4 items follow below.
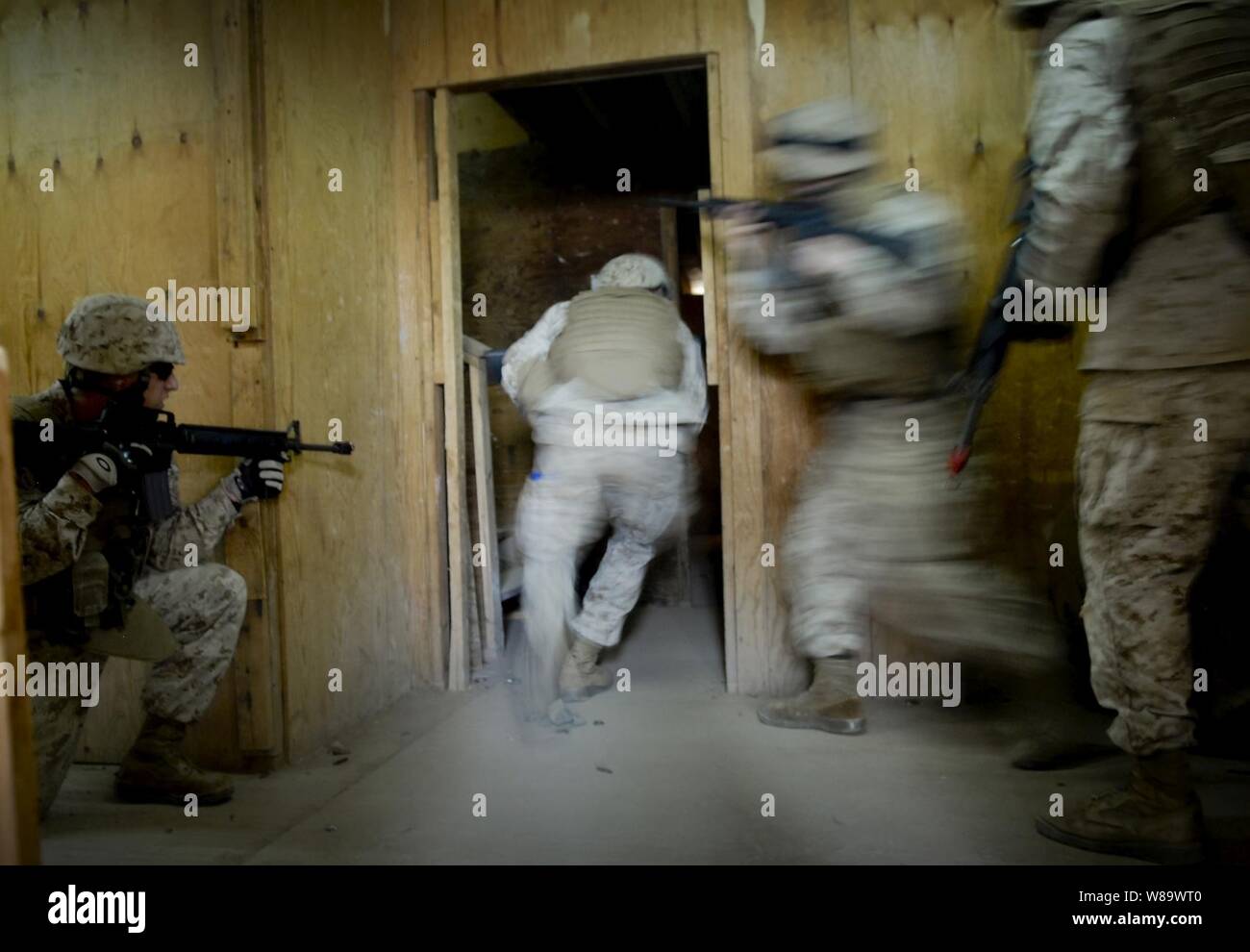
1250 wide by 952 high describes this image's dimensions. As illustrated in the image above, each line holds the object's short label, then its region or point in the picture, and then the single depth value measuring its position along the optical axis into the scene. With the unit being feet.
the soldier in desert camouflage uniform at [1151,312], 5.35
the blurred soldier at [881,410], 7.31
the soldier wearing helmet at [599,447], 9.37
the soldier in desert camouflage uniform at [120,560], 6.70
